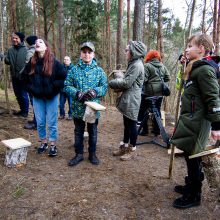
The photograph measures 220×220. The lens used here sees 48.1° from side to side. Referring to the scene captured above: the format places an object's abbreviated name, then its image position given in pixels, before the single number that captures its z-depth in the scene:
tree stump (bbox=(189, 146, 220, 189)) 2.69
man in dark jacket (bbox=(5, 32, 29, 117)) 5.98
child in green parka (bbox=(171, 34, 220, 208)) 2.48
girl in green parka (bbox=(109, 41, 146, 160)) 4.01
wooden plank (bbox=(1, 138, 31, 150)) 3.79
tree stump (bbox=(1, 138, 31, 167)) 3.83
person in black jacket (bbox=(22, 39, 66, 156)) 3.98
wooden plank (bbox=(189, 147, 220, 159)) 2.58
